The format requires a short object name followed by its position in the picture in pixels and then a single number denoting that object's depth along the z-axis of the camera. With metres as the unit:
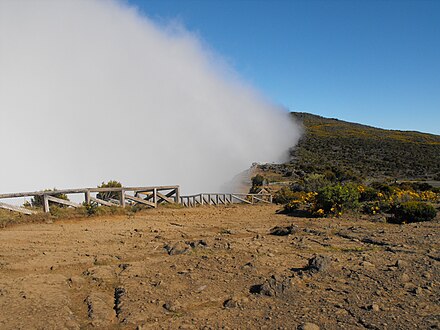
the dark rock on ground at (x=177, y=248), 6.88
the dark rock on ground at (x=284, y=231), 8.57
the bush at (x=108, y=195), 17.94
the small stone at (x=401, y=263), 5.64
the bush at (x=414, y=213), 10.41
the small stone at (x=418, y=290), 4.71
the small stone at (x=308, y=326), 3.94
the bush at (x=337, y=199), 11.91
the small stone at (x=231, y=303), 4.57
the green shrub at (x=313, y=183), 22.83
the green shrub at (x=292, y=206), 13.69
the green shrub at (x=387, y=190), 14.97
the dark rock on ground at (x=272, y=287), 4.88
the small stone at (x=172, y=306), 4.51
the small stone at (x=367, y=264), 5.75
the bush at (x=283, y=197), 18.97
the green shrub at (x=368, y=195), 14.55
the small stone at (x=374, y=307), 4.31
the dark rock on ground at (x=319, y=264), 5.57
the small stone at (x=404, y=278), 5.13
